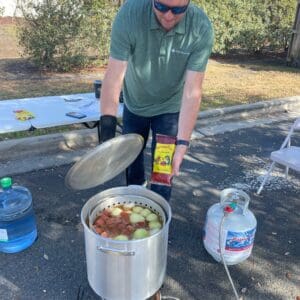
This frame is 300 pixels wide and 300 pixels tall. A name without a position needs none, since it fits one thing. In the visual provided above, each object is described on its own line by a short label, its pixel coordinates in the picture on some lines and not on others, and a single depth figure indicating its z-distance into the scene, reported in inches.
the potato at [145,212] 80.5
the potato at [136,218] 78.7
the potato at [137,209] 81.4
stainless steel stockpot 68.3
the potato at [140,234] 73.6
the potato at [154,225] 76.8
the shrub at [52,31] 249.8
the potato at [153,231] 74.5
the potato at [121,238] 72.7
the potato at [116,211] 80.0
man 82.7
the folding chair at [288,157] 125.8
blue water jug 101.5
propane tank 95.9
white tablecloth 130.1
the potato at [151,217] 79.1
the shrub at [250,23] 340.5
